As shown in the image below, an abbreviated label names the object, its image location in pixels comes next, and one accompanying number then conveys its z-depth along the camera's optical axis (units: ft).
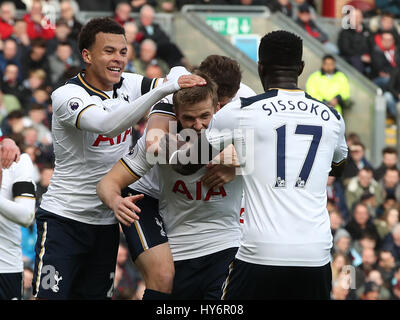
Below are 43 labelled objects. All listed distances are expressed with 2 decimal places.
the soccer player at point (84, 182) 25.05
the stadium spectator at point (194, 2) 55.06
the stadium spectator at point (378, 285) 42.42
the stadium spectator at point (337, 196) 45.16
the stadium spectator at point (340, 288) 40.86
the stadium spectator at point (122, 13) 49.26
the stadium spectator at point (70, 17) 46.97
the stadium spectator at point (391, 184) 47.50
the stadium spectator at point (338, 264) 40.98
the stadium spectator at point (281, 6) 58.35
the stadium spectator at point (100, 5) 51.31
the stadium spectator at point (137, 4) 51.65
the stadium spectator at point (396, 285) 42.65
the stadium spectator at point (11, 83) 43.68
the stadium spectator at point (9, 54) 44.57
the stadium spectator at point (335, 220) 43.52
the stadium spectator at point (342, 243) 42.93
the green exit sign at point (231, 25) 55.83
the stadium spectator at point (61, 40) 45.75
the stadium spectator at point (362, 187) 46.26
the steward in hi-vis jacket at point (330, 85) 51.01
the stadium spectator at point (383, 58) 56.80
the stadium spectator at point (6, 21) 46.35
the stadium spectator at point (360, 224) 44.47
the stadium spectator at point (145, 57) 48.42
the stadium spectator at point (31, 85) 43.47
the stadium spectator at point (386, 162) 47.96
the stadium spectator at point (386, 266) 43.08
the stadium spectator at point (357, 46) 57.52
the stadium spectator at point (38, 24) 46.47
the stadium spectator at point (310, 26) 58.59
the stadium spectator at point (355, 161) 46.91
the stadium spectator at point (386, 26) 58.49
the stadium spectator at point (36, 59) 44.86
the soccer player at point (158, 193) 23.35
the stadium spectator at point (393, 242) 44.45
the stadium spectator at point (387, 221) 45.27
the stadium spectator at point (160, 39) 49.47
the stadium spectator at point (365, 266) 42.42
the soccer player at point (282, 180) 20.25
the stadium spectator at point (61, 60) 45.11
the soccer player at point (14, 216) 26.25
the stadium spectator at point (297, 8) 60.18
